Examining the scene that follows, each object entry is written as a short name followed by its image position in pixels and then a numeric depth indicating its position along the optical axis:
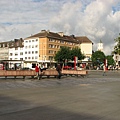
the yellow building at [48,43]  115.44
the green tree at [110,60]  152.75
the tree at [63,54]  100.50
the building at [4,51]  143.32
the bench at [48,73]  30.42
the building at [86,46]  144.61
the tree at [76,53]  101.78
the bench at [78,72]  35.06
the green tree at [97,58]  119.89
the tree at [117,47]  59.28
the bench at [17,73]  27.30
